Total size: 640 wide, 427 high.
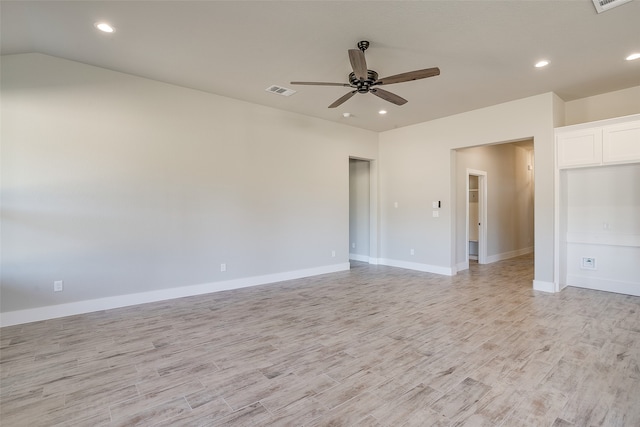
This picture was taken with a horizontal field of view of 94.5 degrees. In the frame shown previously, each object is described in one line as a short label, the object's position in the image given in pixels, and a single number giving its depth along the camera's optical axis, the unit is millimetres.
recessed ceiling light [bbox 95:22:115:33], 2910
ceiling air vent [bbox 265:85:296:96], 4449
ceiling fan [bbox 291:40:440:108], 2815
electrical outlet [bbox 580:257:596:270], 4824
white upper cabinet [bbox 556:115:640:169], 4082
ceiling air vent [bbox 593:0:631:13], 2605
